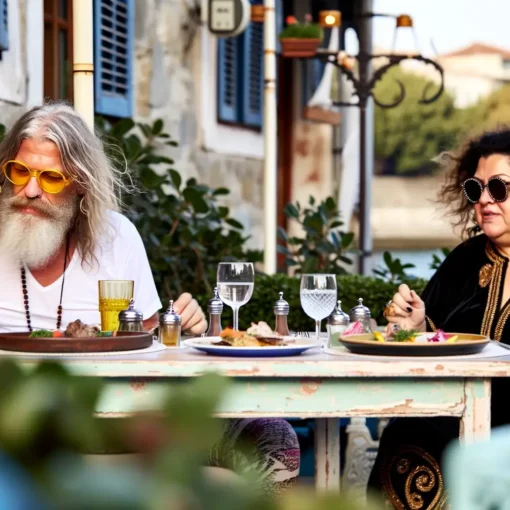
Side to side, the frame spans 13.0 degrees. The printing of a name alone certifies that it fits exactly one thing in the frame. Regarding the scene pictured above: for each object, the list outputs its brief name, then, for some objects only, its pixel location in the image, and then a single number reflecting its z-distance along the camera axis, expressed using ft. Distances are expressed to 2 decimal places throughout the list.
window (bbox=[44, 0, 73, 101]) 38.25
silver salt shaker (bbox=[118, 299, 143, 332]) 16.48
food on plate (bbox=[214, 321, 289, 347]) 15.18
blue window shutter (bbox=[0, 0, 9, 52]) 32.01
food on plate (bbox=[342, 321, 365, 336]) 17.07
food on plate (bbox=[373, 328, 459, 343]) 15.62
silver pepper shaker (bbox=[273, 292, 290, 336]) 17.94
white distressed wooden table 14.09
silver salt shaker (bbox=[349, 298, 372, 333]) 17.65
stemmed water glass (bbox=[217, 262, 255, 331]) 17.96
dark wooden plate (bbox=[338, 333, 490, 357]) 14.87
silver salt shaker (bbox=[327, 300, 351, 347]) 16.80
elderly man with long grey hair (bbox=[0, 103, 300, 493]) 18.48
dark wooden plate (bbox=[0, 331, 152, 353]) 14.81
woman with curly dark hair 18.13
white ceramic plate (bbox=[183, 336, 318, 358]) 14.72
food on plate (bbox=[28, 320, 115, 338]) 15.42
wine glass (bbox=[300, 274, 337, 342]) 17.79
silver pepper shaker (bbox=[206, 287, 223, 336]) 17.95
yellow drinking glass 16.80
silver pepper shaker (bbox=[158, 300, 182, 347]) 16.73
